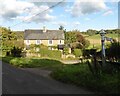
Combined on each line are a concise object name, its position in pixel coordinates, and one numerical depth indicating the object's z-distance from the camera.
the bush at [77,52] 21.92
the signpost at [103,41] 6.32
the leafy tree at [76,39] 26.10
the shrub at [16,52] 20.10
